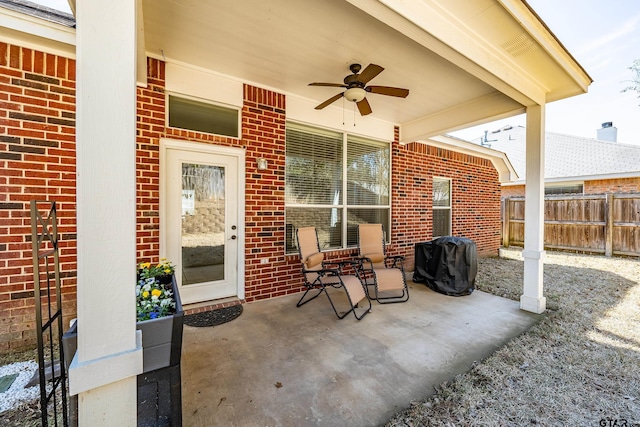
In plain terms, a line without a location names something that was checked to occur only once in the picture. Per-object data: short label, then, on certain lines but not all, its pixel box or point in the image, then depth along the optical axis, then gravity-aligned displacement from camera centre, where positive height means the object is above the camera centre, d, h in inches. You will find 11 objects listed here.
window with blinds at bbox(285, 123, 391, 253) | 158.6 +17.7
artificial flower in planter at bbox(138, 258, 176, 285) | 80.6 -19.9
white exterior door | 122.7 -3.9
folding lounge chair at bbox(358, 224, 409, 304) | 142.4 -34.4
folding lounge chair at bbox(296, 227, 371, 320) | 125.5 -34.0
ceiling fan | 114.8 +54.8
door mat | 115.0 -49.2
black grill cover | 160.1 -34.9
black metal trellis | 42.2 -18.5
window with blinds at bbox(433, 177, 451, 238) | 244.8 +3.2
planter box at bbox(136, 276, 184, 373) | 50.3 -25.9
